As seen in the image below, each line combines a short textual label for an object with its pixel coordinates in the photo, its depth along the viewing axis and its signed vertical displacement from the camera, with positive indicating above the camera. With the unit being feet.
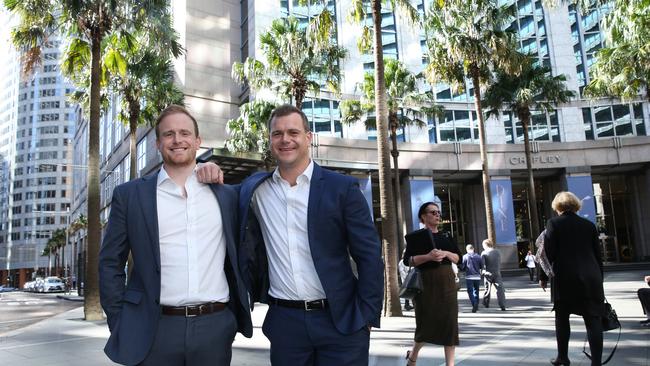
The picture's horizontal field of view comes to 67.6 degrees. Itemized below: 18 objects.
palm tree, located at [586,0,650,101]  51.88 +20.71
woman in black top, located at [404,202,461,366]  17.02 -2.48
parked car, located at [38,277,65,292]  164.68 -13.13
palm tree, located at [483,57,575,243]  85.97 +23.08
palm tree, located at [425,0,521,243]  66.44 +24.99
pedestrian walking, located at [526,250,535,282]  82.33 -6.96
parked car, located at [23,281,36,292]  202.28 -17.04
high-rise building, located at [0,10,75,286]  363.56 +56.84
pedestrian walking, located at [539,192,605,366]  16.81 -1.87
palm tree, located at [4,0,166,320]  47.75 +22.25
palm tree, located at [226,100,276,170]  75.66 +16.98
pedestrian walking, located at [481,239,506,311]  43.78 -4.13
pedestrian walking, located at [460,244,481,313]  44.45 -4.72
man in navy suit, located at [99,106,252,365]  8.18 -0.46
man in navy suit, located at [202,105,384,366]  8.59 -0.41
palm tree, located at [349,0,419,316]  39.75 +2.96
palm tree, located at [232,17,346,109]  60.34 +21.96
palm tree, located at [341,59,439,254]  75.66 +20.63
